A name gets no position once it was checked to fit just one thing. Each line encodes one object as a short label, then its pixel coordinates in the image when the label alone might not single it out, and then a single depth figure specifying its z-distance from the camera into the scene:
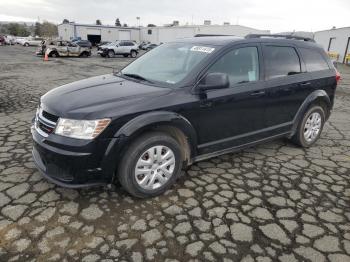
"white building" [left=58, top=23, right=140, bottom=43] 59.66
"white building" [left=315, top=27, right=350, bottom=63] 31.66
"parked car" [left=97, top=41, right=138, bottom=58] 29.22
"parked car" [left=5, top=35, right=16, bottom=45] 52.25
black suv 3.16
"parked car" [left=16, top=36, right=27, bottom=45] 50.56
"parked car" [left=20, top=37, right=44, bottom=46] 48.78
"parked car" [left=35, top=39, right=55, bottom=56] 25.81
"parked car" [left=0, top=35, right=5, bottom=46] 50.84
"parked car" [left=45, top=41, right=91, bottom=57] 25.54
